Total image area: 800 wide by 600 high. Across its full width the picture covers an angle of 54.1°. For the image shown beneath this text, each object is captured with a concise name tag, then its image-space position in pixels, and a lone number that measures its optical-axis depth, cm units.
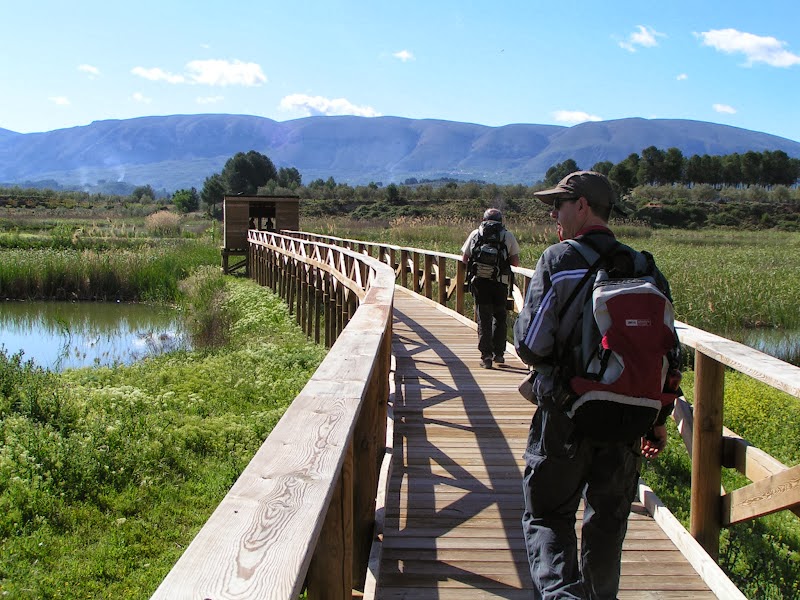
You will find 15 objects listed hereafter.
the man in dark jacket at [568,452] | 269
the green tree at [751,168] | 9638
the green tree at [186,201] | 8815
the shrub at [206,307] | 1739
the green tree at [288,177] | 9862
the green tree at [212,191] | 8688
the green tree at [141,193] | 9991
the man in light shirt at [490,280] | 713
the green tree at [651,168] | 9156
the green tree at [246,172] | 9194
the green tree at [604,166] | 8634
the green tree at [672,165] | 9194
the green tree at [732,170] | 9675
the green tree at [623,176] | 7764
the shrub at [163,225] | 4181
